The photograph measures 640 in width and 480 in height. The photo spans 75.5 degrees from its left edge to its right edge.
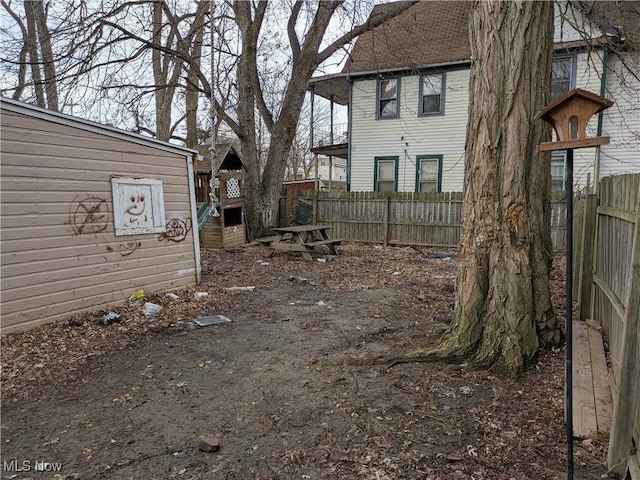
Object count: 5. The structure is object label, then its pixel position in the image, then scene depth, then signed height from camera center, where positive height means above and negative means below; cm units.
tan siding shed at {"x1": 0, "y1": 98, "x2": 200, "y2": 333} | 456 -13
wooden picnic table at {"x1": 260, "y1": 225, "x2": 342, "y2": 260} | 981 -92
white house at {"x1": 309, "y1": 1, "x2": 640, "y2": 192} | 1227 +330
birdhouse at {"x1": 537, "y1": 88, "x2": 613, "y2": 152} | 210 +45
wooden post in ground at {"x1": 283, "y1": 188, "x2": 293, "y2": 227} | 1467 -13
